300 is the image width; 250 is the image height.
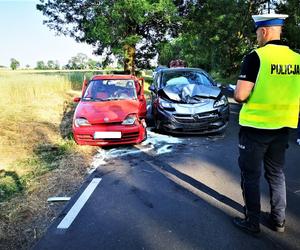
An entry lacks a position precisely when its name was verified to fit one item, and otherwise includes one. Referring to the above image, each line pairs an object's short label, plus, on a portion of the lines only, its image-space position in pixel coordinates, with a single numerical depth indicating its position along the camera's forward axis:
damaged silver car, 5.79
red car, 5.25
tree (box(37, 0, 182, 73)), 14.56
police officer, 2.34
